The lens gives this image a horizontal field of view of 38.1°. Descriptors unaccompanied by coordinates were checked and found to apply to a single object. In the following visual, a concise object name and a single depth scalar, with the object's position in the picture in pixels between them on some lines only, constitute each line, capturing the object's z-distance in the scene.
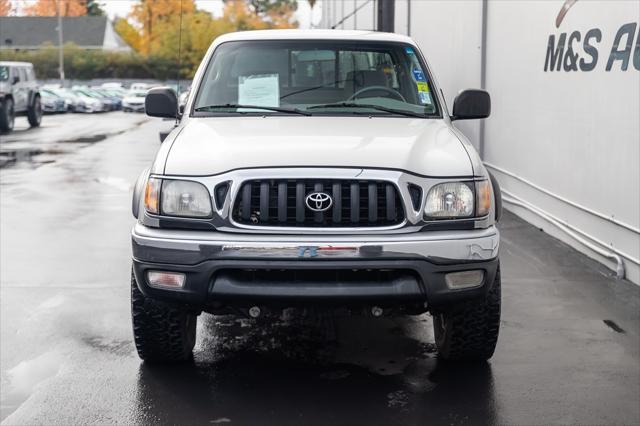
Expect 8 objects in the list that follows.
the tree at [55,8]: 70.12
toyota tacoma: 4.22
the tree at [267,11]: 96.69
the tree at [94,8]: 108.84
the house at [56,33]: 78.12
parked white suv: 26.80
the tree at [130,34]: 99.62
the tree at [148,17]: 78.44
